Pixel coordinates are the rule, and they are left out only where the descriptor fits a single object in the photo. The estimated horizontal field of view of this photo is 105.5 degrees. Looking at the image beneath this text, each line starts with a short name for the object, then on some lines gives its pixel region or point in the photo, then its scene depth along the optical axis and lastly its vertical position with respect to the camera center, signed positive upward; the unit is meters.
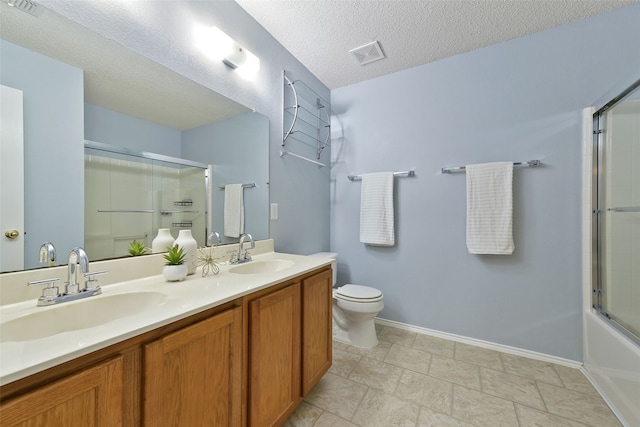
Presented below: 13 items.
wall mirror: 0.81 +0.42
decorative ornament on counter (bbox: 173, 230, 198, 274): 1.14 -0.17
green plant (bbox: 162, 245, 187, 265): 1.05 -0.19
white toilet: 1.86 -0.82
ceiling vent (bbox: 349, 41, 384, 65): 1.94 +1.33
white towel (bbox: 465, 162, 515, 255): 1.82 +0.03
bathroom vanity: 0.51 -0.42
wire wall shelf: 1.99 +0.87
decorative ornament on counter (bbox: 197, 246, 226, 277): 1.21 -0.26
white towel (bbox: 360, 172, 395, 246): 2.24 +0.02
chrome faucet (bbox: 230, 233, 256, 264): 1.45 -0.26
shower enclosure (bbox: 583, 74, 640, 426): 1.30 -0.21
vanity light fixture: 1.39 +0.98
